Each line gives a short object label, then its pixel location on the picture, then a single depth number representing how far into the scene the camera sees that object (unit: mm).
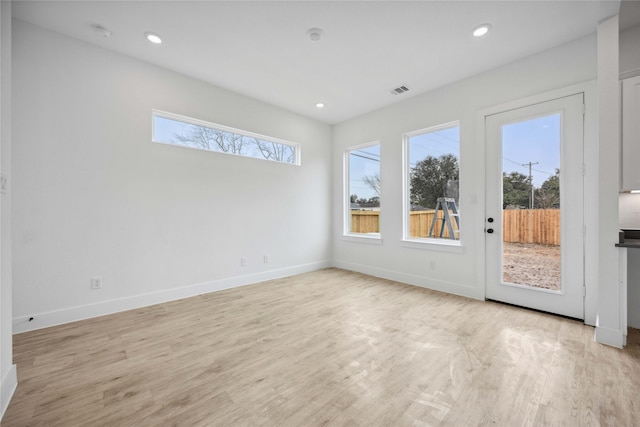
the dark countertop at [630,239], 2196
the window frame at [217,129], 3379
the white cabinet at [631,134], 2281
